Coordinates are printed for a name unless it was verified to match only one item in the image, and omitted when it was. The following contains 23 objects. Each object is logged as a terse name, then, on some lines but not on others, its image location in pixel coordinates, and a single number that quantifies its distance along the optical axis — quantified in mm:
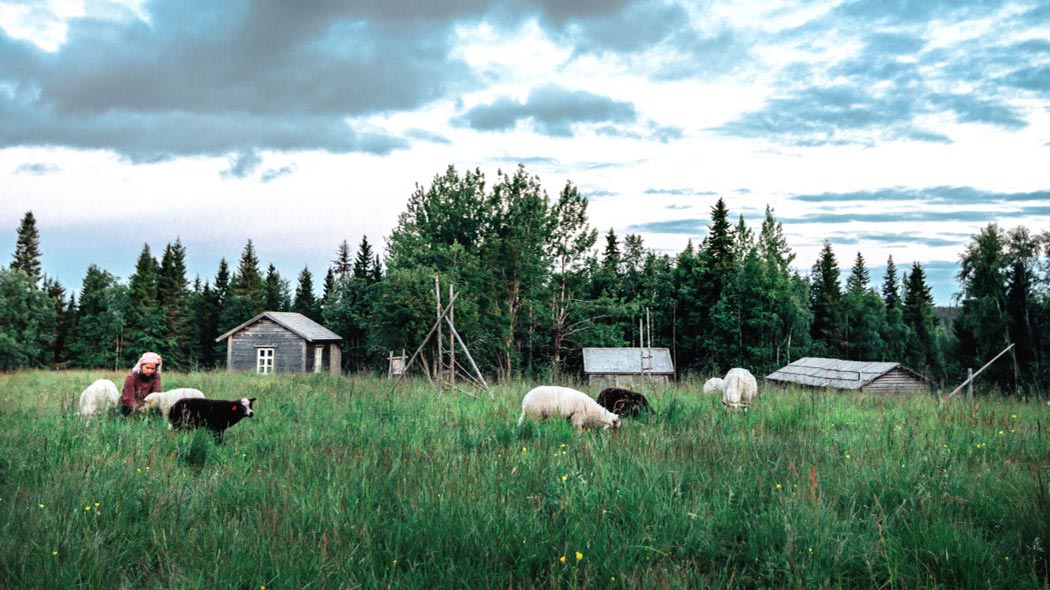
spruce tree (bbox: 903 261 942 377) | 65375
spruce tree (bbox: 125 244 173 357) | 58250
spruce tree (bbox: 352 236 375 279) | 64938
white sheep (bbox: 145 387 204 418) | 10278
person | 10250
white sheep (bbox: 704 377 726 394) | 15300
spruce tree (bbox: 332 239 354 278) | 86625
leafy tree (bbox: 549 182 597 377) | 43938
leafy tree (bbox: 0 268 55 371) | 51969
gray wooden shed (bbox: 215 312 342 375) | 43875
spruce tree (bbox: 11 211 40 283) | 62594
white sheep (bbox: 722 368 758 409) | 12562
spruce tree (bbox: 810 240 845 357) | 61062
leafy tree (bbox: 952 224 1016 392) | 44344
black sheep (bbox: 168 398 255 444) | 8852
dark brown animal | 10812
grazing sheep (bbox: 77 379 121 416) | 11000
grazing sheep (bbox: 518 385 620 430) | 9703
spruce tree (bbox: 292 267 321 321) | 68562
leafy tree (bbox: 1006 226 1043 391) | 43625
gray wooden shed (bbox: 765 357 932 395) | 30109
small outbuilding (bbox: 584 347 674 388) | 36156
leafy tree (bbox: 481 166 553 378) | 41531
